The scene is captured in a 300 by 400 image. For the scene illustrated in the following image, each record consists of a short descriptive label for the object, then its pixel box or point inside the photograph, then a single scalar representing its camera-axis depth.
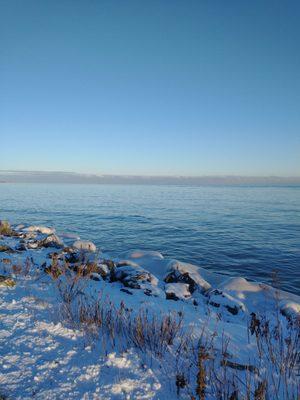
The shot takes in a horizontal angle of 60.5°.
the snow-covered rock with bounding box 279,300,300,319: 6.57
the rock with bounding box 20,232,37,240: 14.04
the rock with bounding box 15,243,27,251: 10.80
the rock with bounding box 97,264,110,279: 8.33
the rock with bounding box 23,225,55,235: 16.03
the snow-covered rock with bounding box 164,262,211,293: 8.31
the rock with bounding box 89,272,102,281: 7.78
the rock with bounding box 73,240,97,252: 12.51
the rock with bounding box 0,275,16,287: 5.71
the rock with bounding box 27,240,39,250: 11.48
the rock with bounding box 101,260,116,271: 9.41
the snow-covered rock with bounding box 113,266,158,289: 7.31
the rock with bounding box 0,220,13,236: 14.27
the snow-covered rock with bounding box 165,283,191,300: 6.97
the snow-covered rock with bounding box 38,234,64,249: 12.31
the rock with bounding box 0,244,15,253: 9.90
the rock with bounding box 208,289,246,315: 6.71
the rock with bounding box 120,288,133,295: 6.74
